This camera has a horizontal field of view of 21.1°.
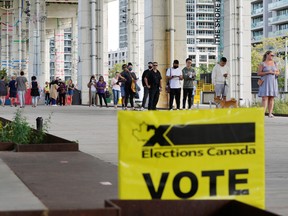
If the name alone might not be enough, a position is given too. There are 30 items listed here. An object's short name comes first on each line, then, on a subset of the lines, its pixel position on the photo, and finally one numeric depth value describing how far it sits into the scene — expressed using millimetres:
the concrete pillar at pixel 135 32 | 67938
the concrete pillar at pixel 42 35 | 70569
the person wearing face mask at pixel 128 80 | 31400
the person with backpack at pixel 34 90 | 43775
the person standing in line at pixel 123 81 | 31703
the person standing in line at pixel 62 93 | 51188
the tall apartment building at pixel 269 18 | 137125
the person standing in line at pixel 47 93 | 57750
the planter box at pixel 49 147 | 11508
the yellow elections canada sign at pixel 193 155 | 5133
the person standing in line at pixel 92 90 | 46156
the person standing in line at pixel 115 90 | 40156
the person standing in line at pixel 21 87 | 41156
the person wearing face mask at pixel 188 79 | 26812
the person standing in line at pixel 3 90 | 45156
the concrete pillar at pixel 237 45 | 37125
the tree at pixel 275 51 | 113125
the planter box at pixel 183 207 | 5160
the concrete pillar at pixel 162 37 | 36938
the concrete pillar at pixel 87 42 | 50500
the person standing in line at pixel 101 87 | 43656
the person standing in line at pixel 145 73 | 26844
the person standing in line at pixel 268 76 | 23297
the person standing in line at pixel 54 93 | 52291
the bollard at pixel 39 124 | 12869
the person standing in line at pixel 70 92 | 53953
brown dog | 22675
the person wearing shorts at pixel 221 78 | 24992
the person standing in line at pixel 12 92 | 46469
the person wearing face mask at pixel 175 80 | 27109
